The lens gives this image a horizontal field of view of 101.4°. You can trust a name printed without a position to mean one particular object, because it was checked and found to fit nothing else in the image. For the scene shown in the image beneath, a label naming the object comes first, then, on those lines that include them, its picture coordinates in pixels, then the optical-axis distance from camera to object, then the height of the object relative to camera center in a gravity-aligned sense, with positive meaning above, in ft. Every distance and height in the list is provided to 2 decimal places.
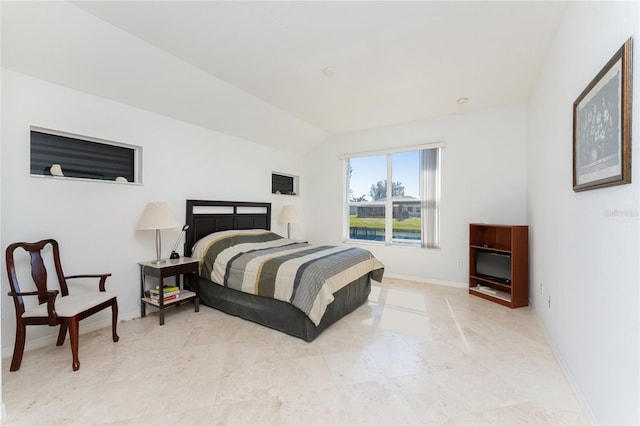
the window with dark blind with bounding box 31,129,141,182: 7.89 +1.81
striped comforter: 7.78 -1.89
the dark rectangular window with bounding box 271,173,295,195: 16.59 +1.85
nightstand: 8.93 -2.21
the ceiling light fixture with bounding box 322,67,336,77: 9.14 +5.02
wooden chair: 6.33 -2.41
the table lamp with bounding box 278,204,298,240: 15.67 -0.17
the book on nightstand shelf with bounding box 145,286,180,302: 9.23 -2.94
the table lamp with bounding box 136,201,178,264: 9.06 -0.22
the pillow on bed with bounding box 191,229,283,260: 10.82 -1.21
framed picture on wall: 3.78 +1.48
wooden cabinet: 10.46 -2.18
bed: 7.97 -2.20
